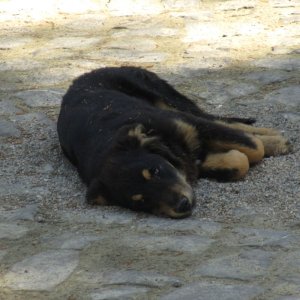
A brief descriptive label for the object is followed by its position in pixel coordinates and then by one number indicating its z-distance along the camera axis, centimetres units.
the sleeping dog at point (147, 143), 1141
